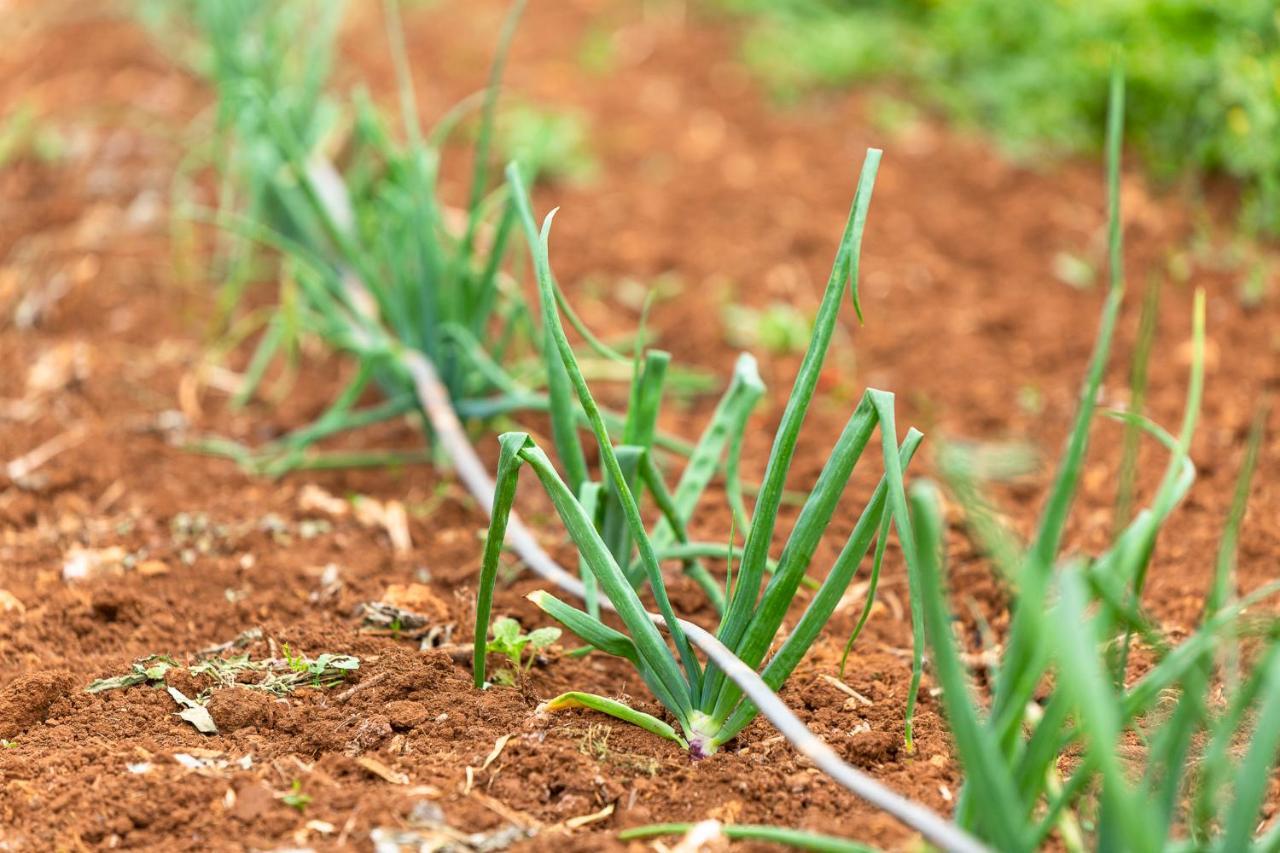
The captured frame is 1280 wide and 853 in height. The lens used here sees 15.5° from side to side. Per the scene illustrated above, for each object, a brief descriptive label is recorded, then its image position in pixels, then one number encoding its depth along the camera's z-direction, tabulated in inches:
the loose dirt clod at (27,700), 109.0
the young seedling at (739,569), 104.8
